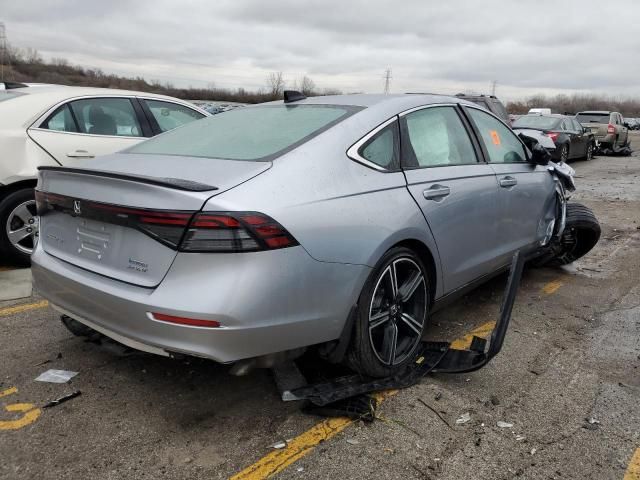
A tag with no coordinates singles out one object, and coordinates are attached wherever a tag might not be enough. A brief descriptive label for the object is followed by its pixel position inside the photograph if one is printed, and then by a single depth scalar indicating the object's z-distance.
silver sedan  2.37
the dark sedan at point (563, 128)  15.80
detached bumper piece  2.86
